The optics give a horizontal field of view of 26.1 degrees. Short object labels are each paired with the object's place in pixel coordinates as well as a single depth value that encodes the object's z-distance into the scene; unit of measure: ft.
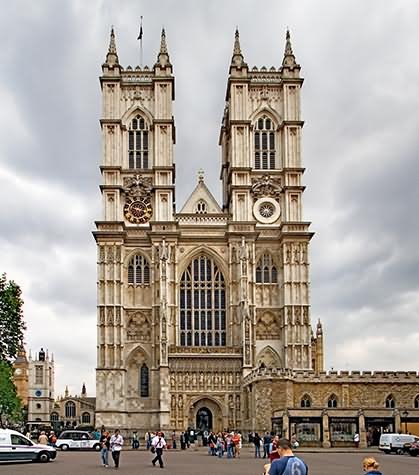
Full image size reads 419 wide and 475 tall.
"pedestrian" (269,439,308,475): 39.65
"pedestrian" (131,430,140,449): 191.79
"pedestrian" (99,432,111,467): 120.16
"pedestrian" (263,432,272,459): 145.72
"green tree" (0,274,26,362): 194.29
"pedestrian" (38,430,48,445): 154.10
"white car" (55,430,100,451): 191.93
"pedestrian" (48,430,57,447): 176.54
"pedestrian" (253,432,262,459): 151.53
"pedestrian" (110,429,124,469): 115.24
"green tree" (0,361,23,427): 198.59
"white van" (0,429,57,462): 126.87
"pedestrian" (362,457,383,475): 40.83
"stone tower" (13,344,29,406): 564.30
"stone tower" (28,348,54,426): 503.20
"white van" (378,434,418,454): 161.07
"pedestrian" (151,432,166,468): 116.57
